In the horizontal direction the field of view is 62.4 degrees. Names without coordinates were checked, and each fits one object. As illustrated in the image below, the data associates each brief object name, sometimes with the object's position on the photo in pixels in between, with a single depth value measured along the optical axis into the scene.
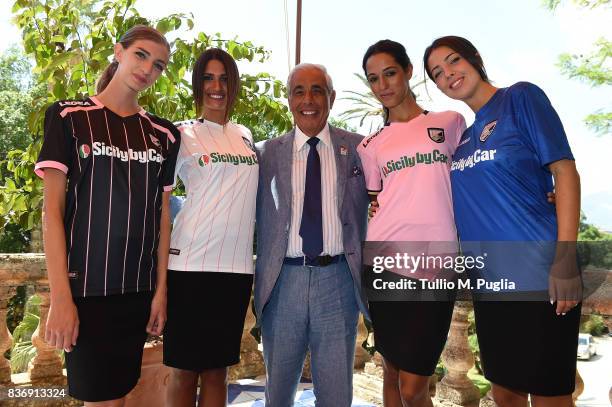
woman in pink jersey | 2.24
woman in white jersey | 2.31
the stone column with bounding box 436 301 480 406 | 3.37
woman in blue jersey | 1.90
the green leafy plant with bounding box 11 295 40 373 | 5.53
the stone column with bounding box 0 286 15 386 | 3.39
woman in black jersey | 1.90
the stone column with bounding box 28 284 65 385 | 3.46
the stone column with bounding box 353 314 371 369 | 4.09
